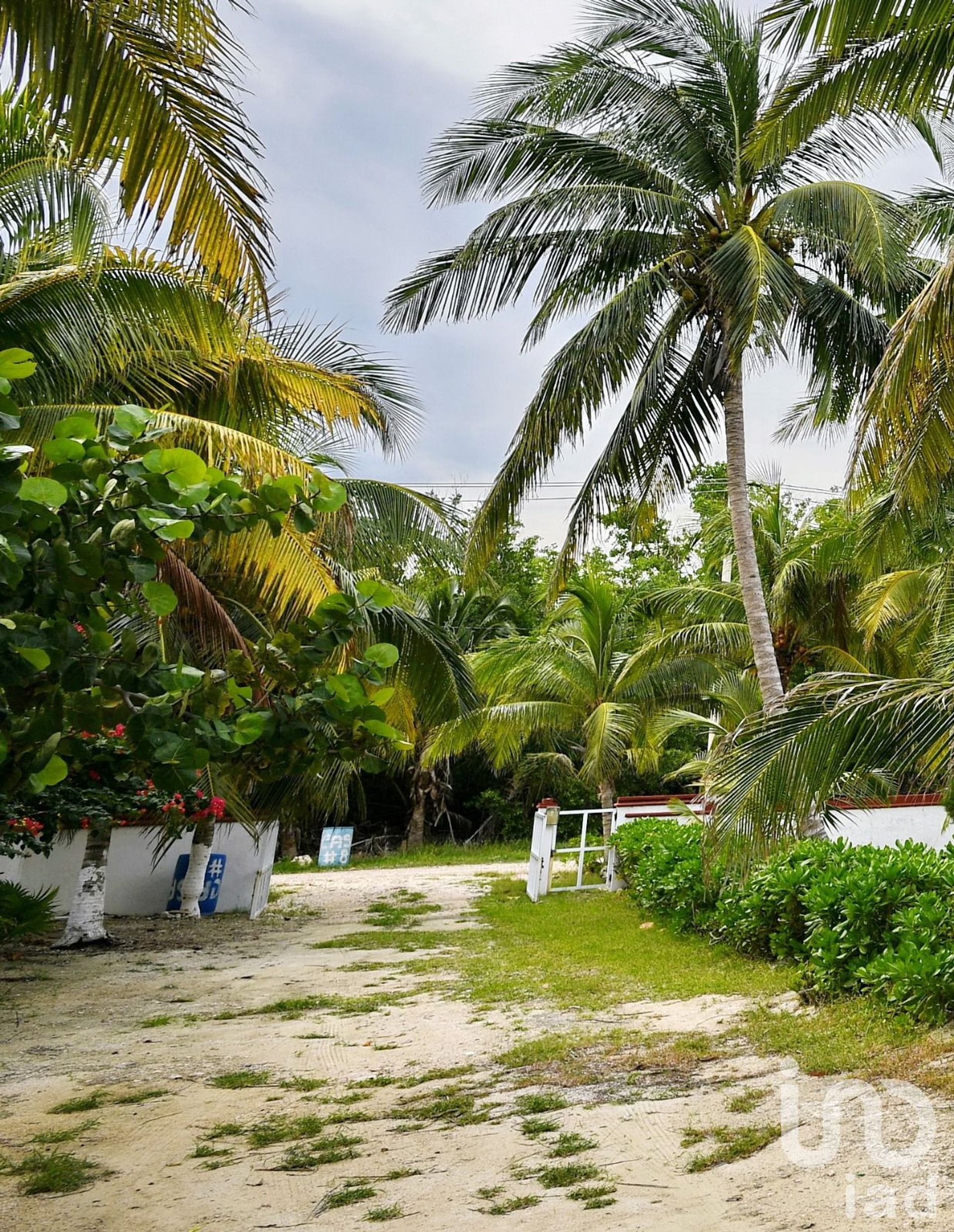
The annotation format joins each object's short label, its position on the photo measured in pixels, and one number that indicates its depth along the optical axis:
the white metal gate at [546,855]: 14.21
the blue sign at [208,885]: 13.49
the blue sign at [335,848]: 23.42
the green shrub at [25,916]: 9.99
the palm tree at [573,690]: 16.08
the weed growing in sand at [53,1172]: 4.24
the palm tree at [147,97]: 3.74
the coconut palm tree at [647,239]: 10.09
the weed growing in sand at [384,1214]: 3.79
